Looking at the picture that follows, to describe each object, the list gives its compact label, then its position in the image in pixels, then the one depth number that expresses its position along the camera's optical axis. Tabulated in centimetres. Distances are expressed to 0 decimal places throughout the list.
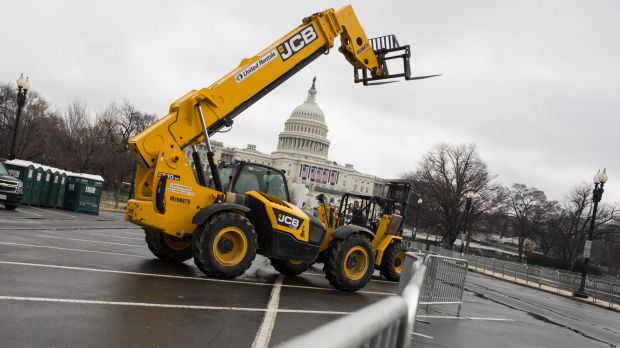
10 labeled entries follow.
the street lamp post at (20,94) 2372
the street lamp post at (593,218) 2458
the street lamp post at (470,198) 3928
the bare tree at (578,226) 6209
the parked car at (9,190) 1845
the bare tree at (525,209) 7589
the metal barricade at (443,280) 923
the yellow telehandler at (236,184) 871
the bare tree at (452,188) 6391
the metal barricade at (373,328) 126
